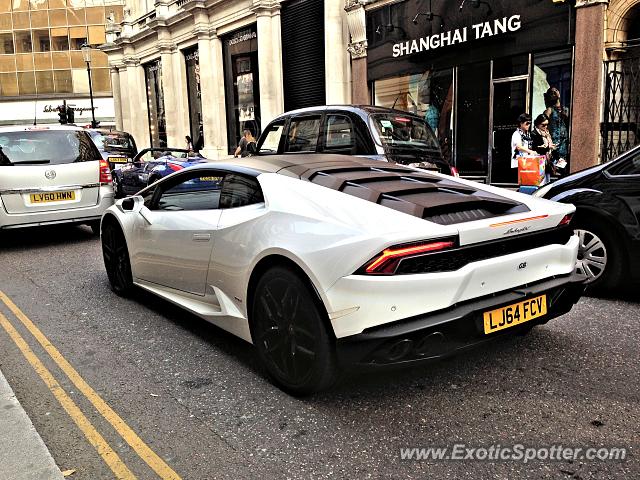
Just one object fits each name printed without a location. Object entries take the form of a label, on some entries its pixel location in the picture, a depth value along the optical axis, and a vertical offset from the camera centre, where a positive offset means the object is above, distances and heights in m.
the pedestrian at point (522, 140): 10.28 -0.02
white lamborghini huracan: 3.04 -0.66
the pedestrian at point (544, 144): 10.67 -0.10
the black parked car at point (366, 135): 7.81 +0.14
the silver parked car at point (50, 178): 8.33 -0.30
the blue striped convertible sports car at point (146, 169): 13.35 -0.36
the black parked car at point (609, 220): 5.18 -0.75
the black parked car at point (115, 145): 17.47 +0.29
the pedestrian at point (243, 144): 14.44 +0.14
